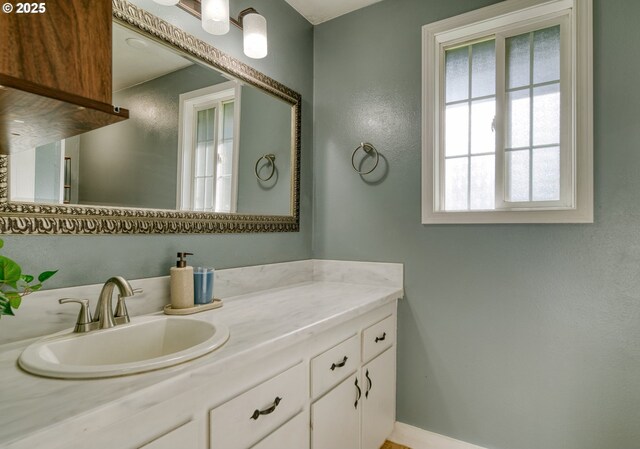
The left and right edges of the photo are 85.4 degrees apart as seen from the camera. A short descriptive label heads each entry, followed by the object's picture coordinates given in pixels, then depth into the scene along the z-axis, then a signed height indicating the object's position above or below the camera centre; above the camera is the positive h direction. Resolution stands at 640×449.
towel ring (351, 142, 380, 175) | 2.08 +0.47
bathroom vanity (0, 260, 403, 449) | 0.63 -0.38
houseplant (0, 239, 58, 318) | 0.69 -0.11
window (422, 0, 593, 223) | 1.58 +0.59
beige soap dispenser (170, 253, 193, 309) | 1.31 -0.24
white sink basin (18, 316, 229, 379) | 0.75 -0.33
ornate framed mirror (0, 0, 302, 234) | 1.08 +0.28
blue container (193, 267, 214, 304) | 1.39 -0.24
